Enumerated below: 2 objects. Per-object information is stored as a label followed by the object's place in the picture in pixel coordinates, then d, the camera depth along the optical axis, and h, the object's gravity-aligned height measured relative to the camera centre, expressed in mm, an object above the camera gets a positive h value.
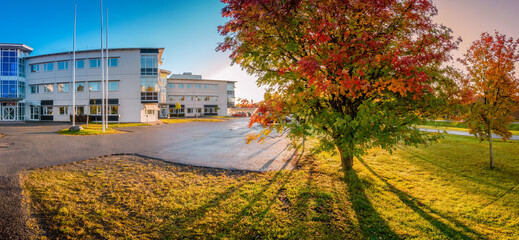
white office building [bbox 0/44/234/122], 34750 +5422
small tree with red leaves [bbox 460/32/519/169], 8258 +1061
